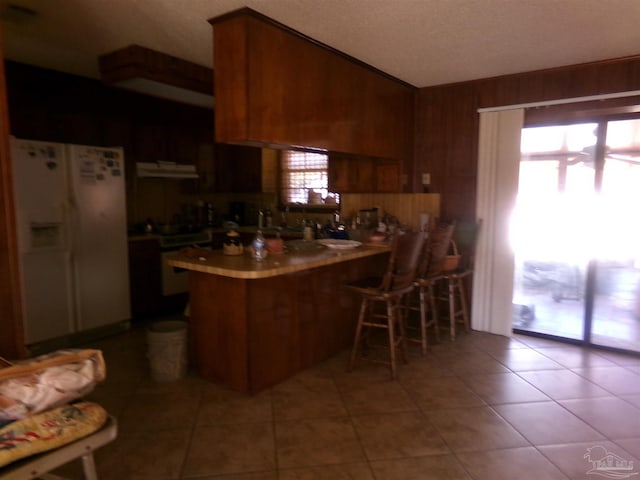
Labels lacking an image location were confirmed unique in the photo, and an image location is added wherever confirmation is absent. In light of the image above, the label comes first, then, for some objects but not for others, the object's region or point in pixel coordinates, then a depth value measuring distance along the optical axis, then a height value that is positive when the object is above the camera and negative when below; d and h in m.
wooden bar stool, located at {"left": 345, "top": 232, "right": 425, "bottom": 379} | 3.01 -0.67
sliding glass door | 3.73 -0.32
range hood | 4.60 +0.34
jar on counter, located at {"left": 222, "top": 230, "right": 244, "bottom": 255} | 3.08 -0.34
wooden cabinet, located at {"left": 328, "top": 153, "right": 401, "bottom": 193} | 4.54 +0.28
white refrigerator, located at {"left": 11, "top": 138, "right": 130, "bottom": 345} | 3.33 -0.33
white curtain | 3.93 -0.13
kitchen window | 5.50 +0.31
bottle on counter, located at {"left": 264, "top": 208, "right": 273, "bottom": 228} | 5.75 -0.26
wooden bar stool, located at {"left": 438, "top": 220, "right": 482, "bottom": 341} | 3.96 -0.70
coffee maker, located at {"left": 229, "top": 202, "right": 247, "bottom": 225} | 5.97 -0.18
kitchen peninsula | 2.69 -0.81
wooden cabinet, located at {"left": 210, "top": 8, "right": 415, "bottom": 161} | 2.62 +0.80
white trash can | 2.95 -1.11
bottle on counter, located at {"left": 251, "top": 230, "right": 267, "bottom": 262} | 2.91 -0.35
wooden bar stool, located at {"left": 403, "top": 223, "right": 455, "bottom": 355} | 3.52 -0.60
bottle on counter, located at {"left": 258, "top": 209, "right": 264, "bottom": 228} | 5.54 -0.26
